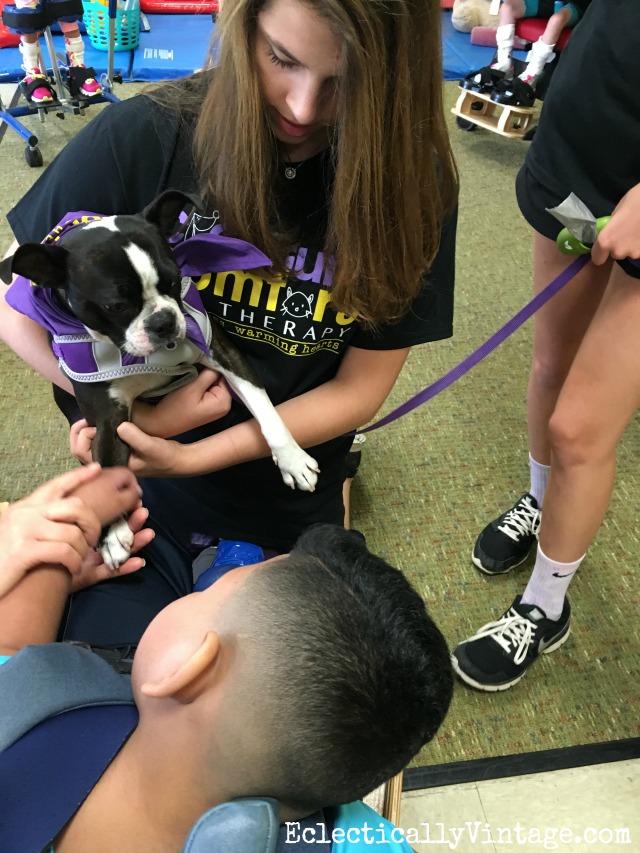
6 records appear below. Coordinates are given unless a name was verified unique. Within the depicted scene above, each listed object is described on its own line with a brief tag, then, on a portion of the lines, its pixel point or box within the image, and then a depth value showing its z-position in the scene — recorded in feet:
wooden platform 10.21
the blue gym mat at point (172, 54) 11.83
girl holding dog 2.69
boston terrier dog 3.07
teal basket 11.66
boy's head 1.88
